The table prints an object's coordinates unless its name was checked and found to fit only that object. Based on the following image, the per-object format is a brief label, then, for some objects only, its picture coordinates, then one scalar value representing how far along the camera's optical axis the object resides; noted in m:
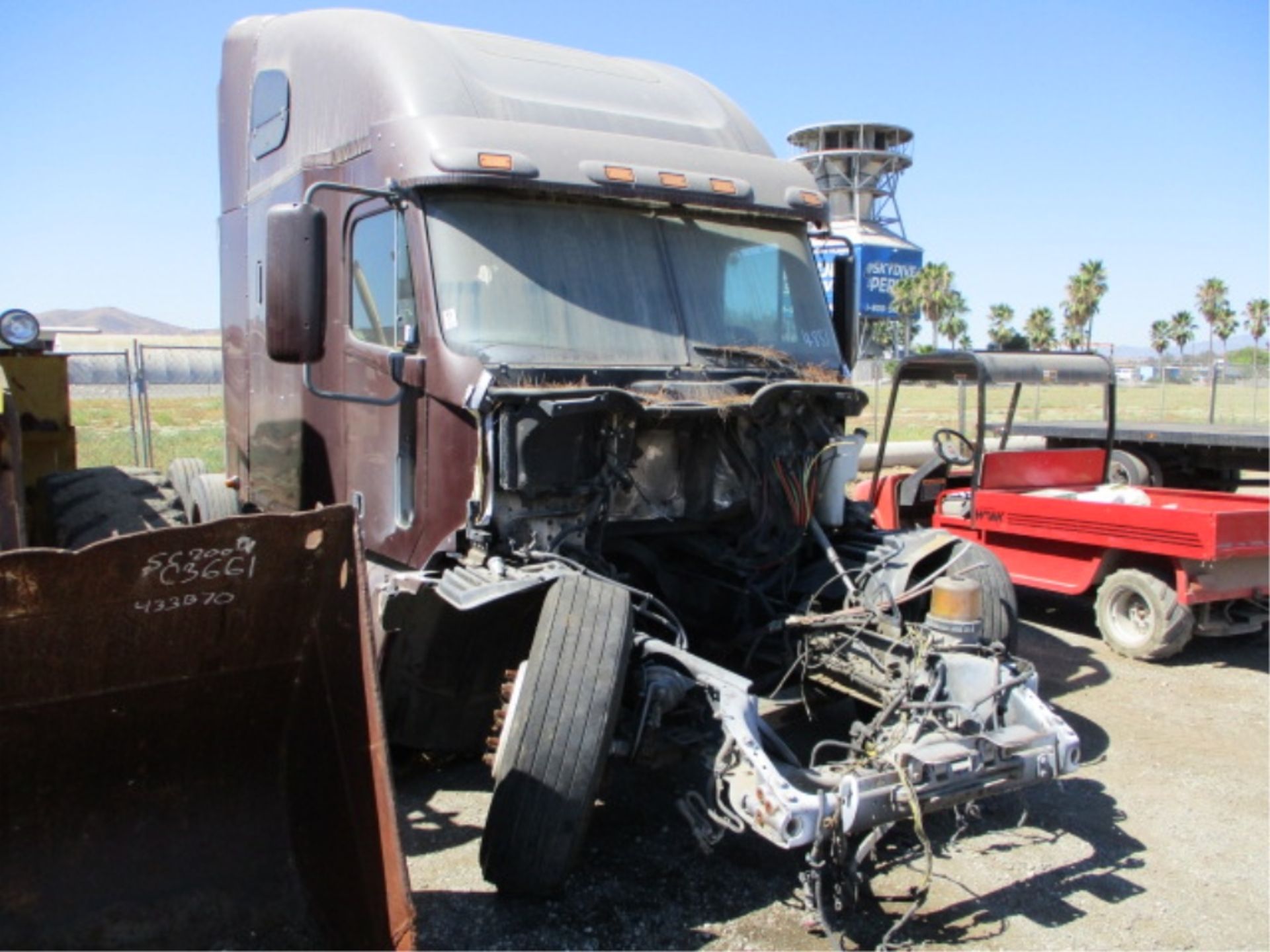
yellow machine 3.29
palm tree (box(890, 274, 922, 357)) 59.84
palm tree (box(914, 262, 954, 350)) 61.44
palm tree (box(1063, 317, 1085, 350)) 58.73
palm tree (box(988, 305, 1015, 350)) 62.62
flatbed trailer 11.04
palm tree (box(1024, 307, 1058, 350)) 59.50
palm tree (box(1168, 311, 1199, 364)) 59.06
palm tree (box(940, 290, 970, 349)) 62.19
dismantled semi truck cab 3.79
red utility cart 7.16
